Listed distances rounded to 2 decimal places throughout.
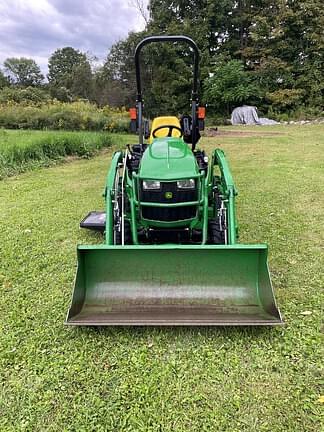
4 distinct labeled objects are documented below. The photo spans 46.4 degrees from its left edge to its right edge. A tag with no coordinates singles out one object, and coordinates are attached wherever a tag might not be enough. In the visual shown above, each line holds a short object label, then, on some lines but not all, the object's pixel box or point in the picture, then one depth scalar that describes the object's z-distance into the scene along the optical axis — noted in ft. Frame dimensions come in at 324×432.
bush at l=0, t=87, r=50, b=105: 70.38
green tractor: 7.27
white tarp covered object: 61.68
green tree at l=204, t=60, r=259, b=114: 66.80
